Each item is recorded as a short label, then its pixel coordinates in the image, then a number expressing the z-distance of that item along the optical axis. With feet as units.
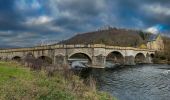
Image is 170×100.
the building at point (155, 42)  223.81
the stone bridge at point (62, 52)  113.37
